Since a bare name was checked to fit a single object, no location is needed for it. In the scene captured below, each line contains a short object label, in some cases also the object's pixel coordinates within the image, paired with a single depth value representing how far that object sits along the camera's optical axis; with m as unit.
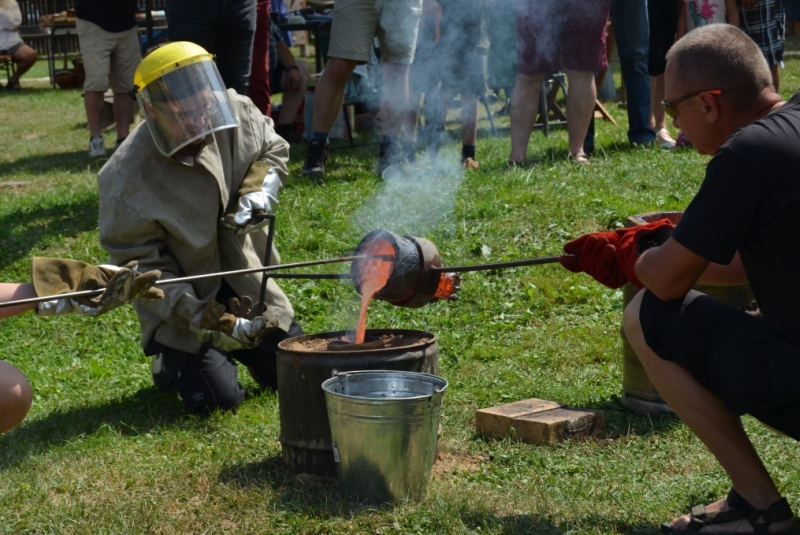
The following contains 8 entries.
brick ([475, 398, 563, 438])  7.14
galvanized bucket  5.89
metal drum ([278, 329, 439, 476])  6.39
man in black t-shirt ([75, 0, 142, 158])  16.01
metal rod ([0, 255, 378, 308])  5.46
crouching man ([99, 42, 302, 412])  7.38
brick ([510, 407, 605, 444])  6.95
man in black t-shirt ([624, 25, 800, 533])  4.85
